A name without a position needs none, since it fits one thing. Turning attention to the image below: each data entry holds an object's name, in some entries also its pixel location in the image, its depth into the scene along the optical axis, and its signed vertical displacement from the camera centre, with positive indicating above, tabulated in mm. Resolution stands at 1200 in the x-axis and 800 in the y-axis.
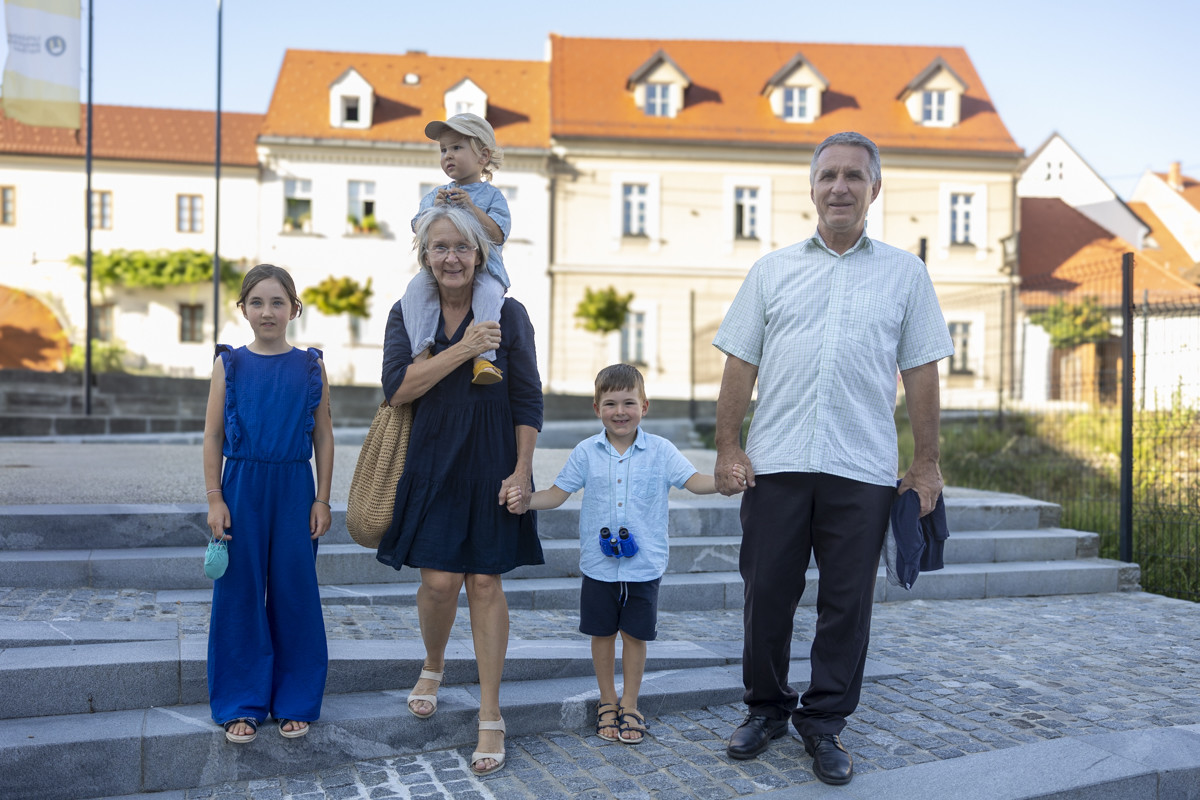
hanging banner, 11641 +3755
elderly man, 3617 -77
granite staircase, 3443 -1126
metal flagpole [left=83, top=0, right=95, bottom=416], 12914 +693
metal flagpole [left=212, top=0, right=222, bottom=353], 14679 +2206
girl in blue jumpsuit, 3564 -455
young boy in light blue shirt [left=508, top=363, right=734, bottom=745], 3893 -494
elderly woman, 3609 -240
